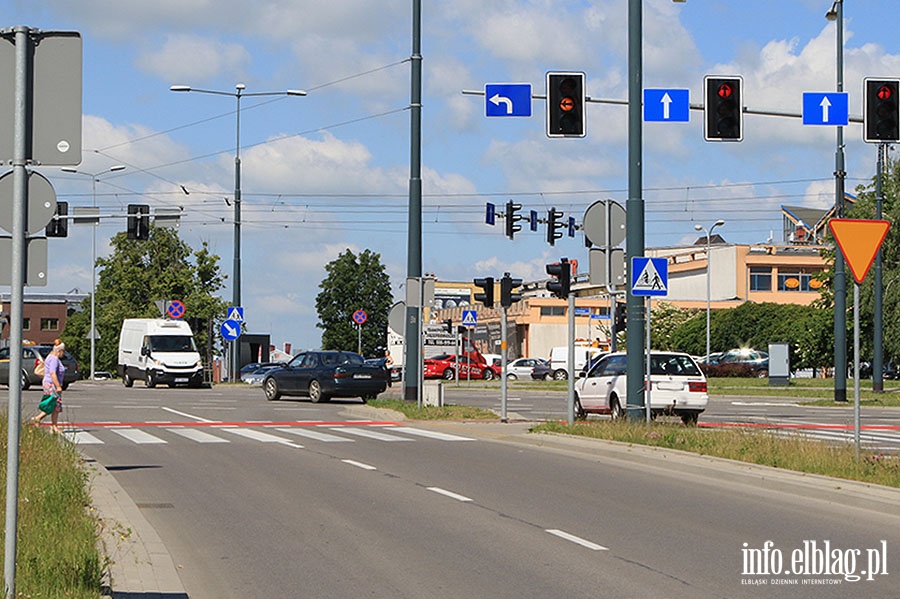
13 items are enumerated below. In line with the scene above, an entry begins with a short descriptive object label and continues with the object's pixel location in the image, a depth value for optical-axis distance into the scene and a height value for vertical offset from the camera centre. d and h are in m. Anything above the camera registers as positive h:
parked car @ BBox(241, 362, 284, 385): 70.00 -1.78
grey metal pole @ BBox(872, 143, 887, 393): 43.53 +0.51
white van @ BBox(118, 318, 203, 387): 51.38 -0.51
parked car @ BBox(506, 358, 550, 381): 77.62 -1.37
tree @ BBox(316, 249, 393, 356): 131.75 +4.49
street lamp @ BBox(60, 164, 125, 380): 78.50 +3.75
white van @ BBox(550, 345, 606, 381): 74.88 -0.81
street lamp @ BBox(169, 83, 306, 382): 52.22 +5.16
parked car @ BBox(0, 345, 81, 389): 48.62 -0.94
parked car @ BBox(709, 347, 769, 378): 76.94 -0.79
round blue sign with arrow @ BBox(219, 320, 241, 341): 52.38 +0.53
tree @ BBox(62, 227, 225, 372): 91.62 +4.34
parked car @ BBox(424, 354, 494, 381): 69.88 -1.21
